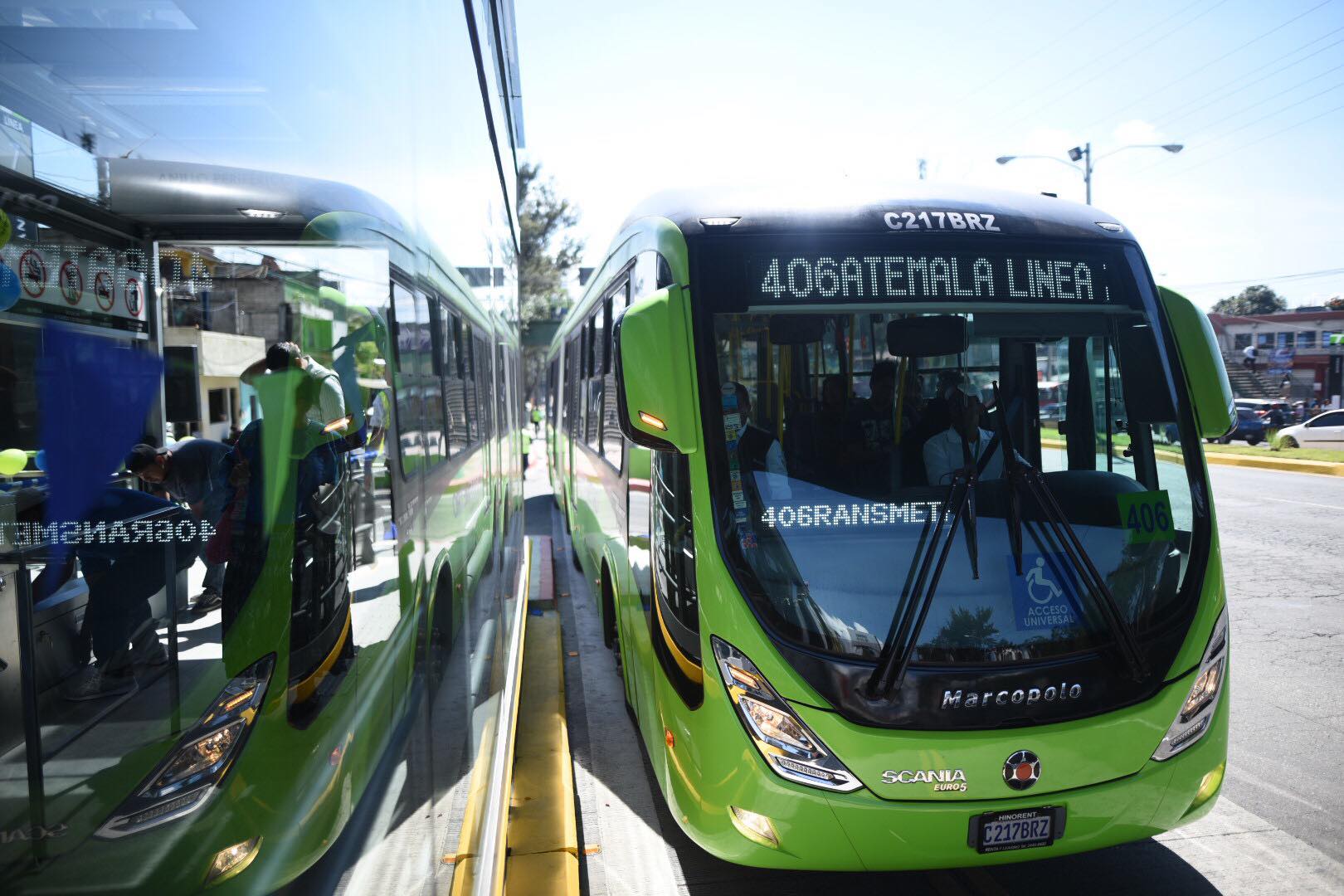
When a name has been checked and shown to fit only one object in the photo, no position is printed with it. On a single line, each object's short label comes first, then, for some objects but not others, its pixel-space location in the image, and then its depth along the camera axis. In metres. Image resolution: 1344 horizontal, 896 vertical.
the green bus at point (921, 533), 3.51
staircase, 59.52
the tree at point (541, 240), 39.72
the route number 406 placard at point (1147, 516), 3.99
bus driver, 3.96
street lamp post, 29.36
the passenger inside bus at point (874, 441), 3.99
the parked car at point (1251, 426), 37.78
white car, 32.09
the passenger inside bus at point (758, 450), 3.94
